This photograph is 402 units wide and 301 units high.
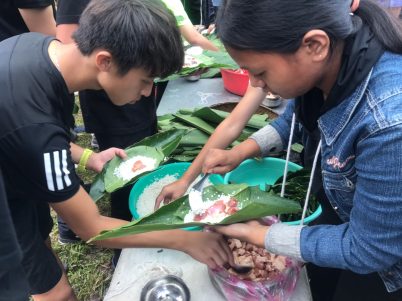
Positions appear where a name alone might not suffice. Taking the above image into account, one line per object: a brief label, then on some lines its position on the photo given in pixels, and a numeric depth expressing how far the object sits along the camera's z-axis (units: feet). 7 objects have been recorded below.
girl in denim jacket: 2.63
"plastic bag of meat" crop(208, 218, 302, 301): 3.58
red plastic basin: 7.55
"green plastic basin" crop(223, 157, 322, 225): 5.27
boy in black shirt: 3.34
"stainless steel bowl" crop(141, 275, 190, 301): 3.80
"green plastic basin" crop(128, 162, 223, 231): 4.85
